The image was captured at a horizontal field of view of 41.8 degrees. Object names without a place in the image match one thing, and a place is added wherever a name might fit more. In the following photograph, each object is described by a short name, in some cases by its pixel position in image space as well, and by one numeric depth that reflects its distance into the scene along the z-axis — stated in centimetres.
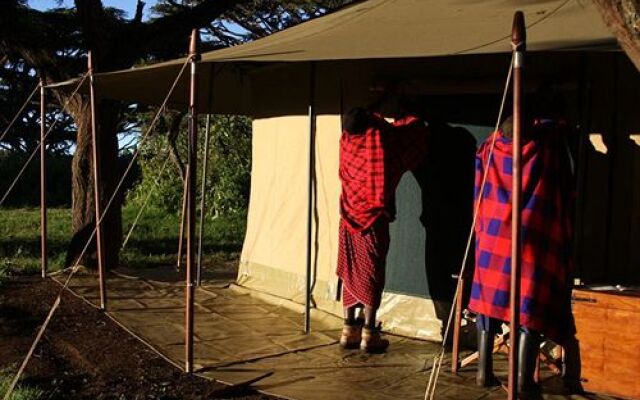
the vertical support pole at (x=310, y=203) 575
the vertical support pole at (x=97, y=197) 629
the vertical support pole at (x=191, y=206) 457
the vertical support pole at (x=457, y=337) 468
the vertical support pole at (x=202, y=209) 749
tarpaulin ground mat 447
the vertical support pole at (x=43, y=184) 756
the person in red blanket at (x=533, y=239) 407
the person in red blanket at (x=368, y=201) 507
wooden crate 413
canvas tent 450
